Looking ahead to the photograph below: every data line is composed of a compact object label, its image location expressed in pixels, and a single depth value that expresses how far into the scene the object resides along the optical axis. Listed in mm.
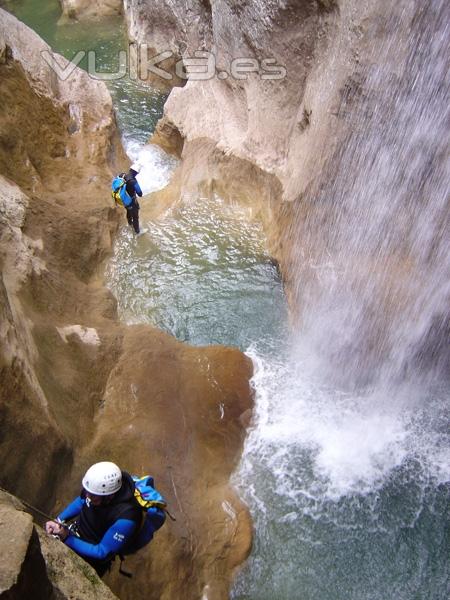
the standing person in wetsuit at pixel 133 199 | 9680
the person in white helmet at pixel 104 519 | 4152
